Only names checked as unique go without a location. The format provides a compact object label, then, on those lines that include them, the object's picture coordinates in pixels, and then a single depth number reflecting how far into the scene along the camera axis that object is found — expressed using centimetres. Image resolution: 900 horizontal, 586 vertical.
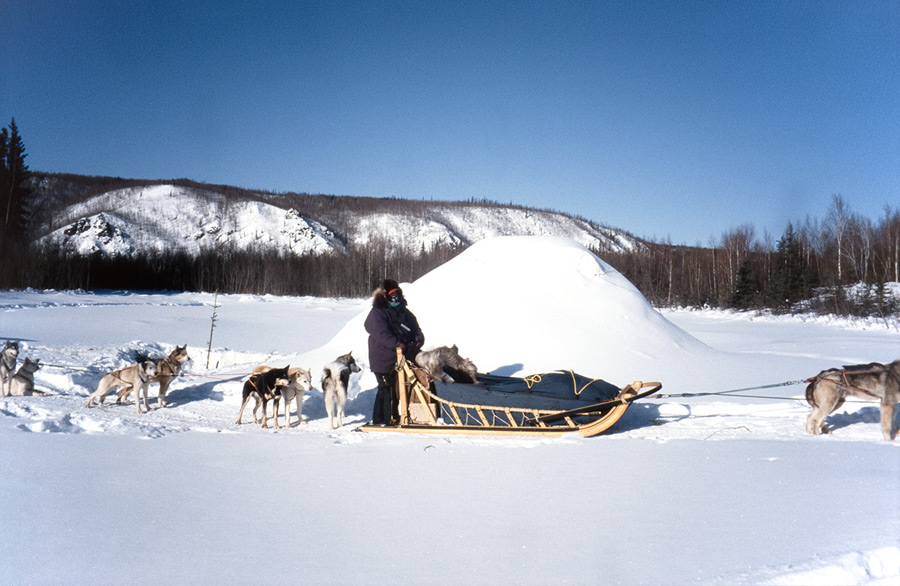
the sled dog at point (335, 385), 658
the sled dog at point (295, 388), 668
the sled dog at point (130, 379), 692
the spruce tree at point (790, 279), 2977
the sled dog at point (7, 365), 712
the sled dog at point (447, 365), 643
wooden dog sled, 566
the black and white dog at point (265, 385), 661
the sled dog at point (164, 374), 740
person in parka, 633
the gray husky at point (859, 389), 552
